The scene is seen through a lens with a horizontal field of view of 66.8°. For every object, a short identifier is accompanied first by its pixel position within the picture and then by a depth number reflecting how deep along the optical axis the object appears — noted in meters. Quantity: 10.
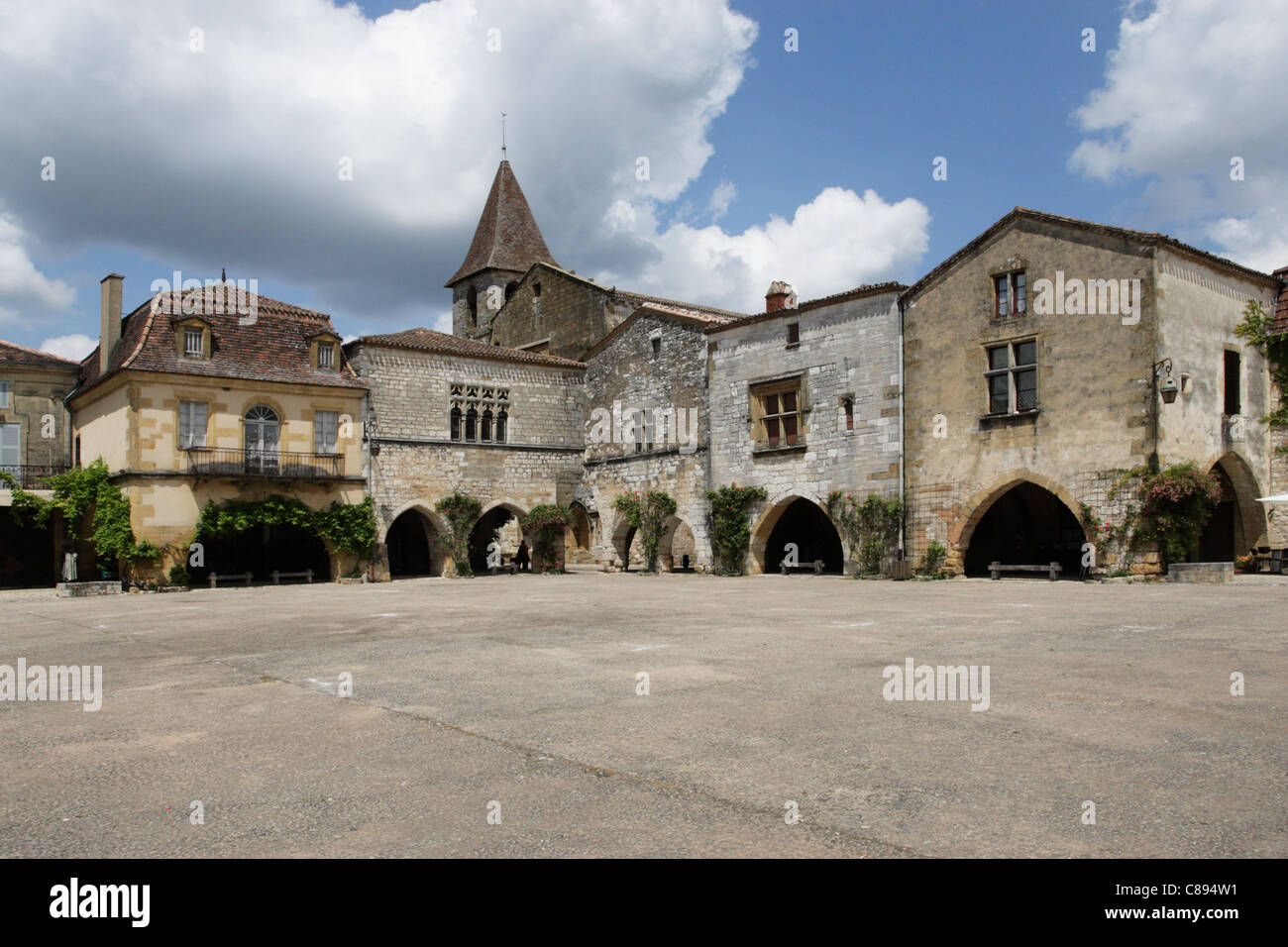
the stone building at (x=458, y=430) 28.81
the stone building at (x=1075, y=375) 19.84
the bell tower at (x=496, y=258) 43.81
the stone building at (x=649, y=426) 29.00
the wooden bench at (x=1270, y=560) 20.81
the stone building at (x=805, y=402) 24.44
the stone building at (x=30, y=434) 28.55
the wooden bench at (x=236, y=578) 26.53
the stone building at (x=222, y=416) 25.09
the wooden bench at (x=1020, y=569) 20.94
